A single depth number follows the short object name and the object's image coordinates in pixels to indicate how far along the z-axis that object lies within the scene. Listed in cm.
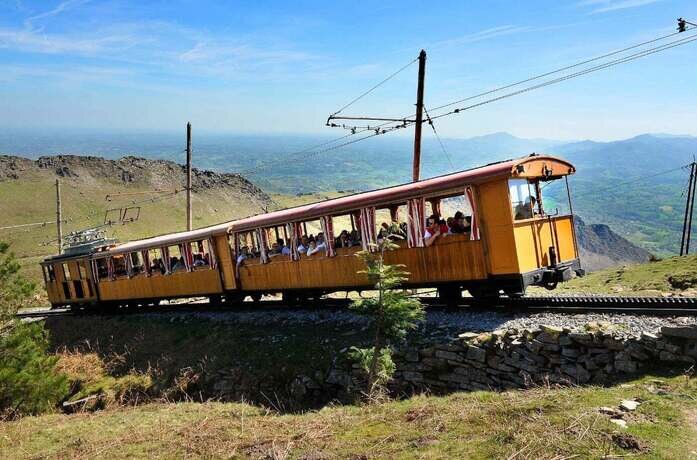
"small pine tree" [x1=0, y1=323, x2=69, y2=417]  1513
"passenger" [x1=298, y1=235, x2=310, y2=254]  1847
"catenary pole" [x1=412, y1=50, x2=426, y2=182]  1998
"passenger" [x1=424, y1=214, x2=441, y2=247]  1503
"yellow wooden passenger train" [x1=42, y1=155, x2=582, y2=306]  1383
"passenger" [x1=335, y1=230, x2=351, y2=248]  1722
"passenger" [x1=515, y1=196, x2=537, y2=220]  1386
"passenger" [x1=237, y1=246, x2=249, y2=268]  2095
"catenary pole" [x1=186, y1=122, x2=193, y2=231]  3072
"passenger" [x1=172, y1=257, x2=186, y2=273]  2394
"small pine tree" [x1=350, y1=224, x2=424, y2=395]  1159
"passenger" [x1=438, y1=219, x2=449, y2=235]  1494
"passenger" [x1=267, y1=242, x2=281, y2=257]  1966
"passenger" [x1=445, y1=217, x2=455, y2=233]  1486
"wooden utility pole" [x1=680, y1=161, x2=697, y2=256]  3316
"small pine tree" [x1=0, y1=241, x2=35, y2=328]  1670
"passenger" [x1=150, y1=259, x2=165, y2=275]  2484
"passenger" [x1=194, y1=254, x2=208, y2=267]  2291
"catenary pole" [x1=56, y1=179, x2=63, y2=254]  3889
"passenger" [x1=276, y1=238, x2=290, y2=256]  1924
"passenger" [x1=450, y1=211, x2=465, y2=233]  1466
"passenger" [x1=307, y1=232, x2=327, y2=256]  1783
